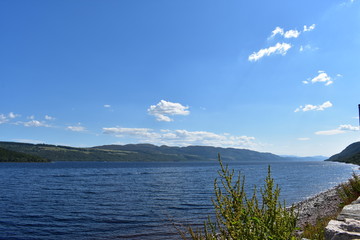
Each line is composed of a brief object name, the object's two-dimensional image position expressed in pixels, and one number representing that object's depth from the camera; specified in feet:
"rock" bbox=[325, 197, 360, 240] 18.89
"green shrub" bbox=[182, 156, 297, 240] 14.28
